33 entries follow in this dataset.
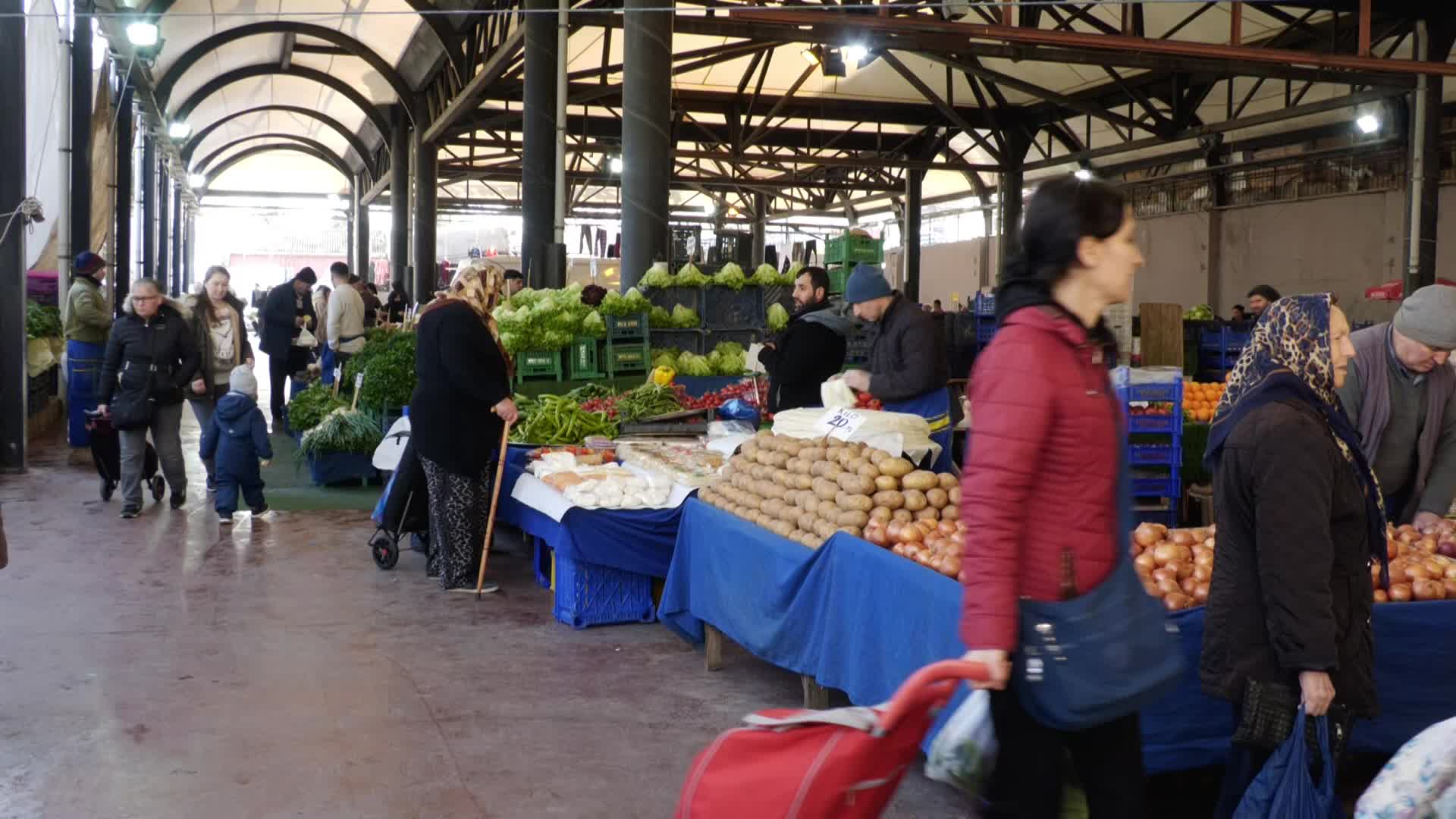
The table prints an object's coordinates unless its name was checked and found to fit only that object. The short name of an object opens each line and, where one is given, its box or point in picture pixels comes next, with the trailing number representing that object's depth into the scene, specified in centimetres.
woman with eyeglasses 845
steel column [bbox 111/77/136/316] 1655
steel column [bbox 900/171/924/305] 2480
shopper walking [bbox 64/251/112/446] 1070
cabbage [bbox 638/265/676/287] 937
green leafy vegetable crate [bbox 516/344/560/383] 842
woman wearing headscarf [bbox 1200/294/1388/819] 277
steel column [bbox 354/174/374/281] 3221
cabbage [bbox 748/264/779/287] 952
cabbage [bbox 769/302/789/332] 949
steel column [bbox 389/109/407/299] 2544
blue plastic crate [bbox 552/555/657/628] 596
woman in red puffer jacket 216
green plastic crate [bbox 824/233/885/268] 1193
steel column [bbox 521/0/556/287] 1307
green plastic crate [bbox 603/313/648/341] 880
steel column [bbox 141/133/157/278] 2139
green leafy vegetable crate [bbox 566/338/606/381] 860
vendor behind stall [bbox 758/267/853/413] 686
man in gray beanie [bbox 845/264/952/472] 594
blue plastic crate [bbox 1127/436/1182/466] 775
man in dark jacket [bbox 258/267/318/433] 1414
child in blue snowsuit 835
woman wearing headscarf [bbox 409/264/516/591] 631
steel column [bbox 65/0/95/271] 1255
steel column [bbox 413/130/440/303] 2302
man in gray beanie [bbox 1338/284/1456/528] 420
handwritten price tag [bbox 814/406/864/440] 533
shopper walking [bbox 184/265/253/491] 898
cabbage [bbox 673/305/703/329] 931
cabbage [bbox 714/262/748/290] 948
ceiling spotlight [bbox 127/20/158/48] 1230
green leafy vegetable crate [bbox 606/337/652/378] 880
